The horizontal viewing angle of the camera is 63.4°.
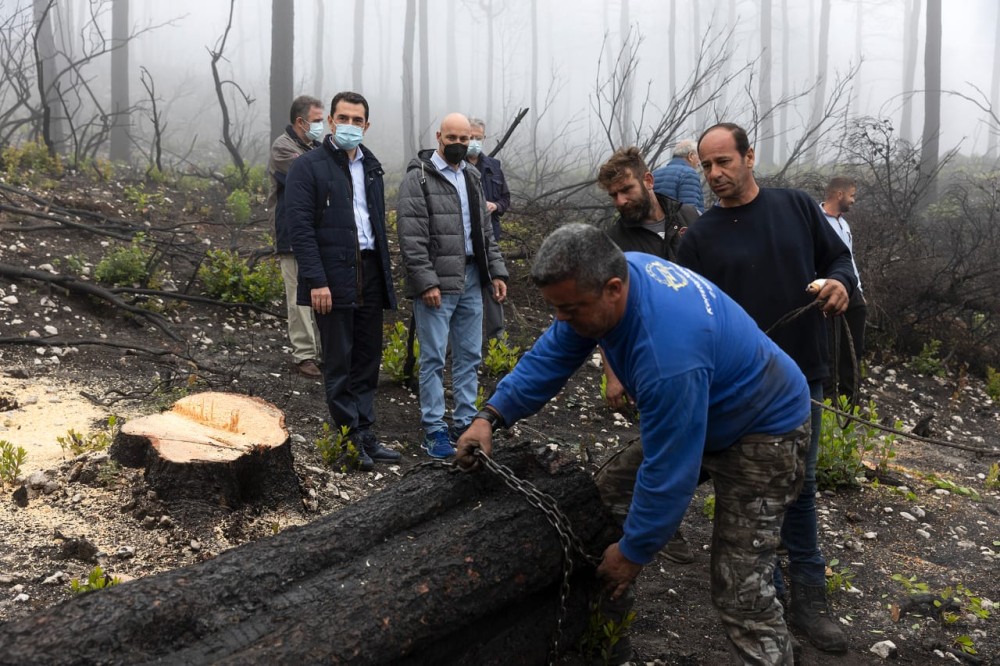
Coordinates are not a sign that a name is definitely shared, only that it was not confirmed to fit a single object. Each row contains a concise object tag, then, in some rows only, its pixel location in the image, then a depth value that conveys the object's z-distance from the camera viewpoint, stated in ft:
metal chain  9.17
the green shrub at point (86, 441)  14.14
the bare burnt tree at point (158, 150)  38.19
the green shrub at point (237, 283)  25.99
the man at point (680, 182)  20.51
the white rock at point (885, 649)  11.56
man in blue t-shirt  7.59
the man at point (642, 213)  13.61
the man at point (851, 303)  22.26
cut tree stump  12.66
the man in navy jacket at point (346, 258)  15.78
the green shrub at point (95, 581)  9.88
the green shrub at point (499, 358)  23.48
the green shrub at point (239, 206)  35.58
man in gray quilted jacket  16.66
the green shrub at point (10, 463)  12.91
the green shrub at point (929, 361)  30.71
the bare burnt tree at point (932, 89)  65.98
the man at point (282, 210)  20.58
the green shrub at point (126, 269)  24.67
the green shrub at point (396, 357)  22.07
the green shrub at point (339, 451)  15.97
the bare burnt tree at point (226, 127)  37.11
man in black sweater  11.07
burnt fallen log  7.28
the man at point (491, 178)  22.67
